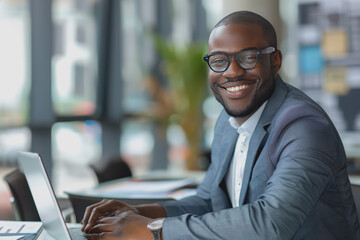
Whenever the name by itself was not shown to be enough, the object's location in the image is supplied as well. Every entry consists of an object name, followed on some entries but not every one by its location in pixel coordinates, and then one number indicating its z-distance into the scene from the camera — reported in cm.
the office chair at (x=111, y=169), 329
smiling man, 133
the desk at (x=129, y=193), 229
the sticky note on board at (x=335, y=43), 496
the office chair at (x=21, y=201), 215
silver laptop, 133
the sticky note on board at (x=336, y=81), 496
